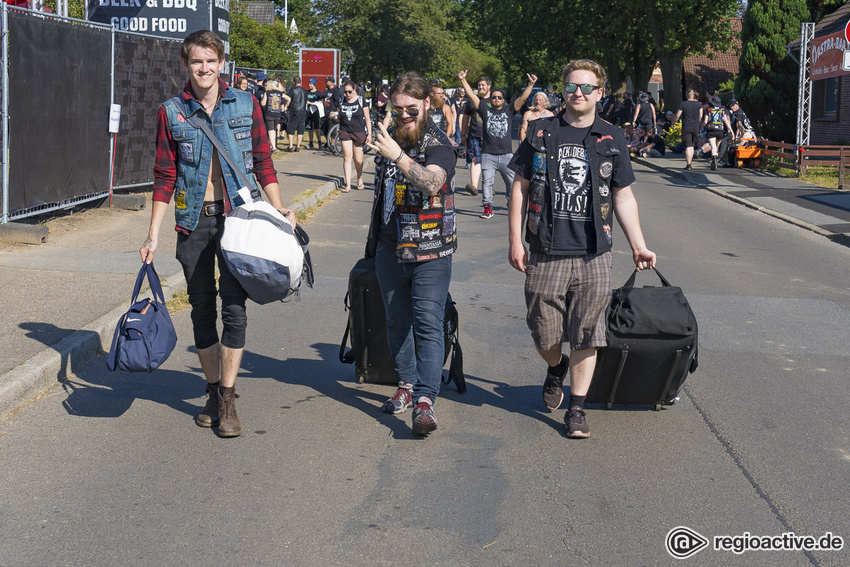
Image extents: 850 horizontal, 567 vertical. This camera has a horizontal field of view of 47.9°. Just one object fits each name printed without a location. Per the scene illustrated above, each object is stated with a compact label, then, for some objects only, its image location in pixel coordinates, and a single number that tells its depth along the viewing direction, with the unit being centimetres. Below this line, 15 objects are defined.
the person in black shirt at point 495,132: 1292
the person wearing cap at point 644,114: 2781
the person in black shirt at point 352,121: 1634
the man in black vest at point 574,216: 484
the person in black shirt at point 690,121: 2361
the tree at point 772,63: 2550
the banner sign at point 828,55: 1878
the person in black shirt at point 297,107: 2580
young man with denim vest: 485
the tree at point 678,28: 3762
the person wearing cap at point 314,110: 2692
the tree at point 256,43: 4347
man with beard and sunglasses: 477
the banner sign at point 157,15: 1664
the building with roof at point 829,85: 1923
